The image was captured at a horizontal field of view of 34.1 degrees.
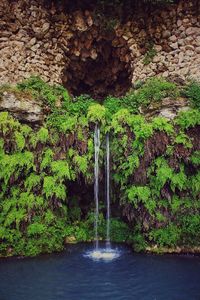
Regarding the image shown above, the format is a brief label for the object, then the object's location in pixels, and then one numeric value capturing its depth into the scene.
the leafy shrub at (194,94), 9.16
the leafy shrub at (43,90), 9.85
